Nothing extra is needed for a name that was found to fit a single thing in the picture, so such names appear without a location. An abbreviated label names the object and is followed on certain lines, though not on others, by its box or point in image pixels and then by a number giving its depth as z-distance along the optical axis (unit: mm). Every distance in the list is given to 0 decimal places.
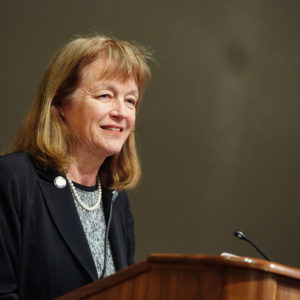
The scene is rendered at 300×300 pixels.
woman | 3955
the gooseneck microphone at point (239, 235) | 3947
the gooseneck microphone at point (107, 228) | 4038
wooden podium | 3599
